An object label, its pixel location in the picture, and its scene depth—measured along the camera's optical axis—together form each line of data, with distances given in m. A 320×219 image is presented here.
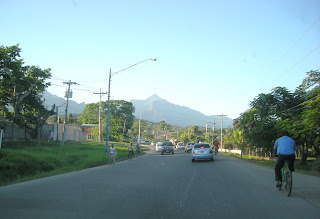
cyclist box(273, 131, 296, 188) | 8.56
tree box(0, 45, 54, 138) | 26.50
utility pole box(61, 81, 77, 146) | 38.69
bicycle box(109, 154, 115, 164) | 20.78
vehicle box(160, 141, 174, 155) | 37.66
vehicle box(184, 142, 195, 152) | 46.23
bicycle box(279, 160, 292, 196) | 8.12
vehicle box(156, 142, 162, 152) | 45.78
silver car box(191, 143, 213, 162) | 22.88
